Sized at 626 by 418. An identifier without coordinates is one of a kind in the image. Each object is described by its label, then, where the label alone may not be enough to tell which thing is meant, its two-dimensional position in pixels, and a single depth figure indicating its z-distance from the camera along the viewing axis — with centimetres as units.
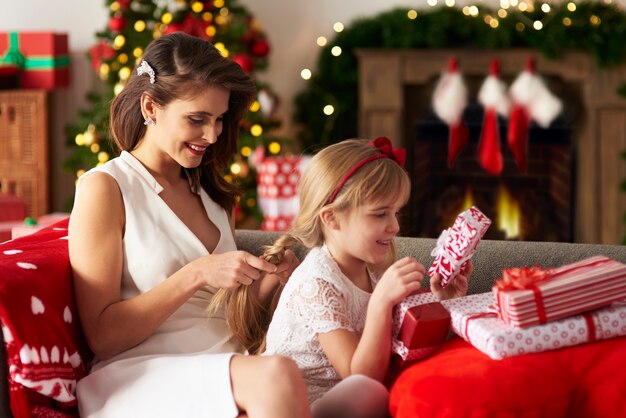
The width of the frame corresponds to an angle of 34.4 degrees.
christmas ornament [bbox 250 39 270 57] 457
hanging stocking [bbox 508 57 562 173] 452
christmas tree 438
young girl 184
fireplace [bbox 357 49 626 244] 461
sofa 160
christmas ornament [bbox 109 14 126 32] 433
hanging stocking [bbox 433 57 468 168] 461
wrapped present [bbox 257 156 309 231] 427
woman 180
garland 440
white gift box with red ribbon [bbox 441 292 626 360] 164
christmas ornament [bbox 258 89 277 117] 450
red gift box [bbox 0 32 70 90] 451
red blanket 176
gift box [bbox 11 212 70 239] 272
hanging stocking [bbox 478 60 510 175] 455
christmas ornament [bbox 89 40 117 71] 443
